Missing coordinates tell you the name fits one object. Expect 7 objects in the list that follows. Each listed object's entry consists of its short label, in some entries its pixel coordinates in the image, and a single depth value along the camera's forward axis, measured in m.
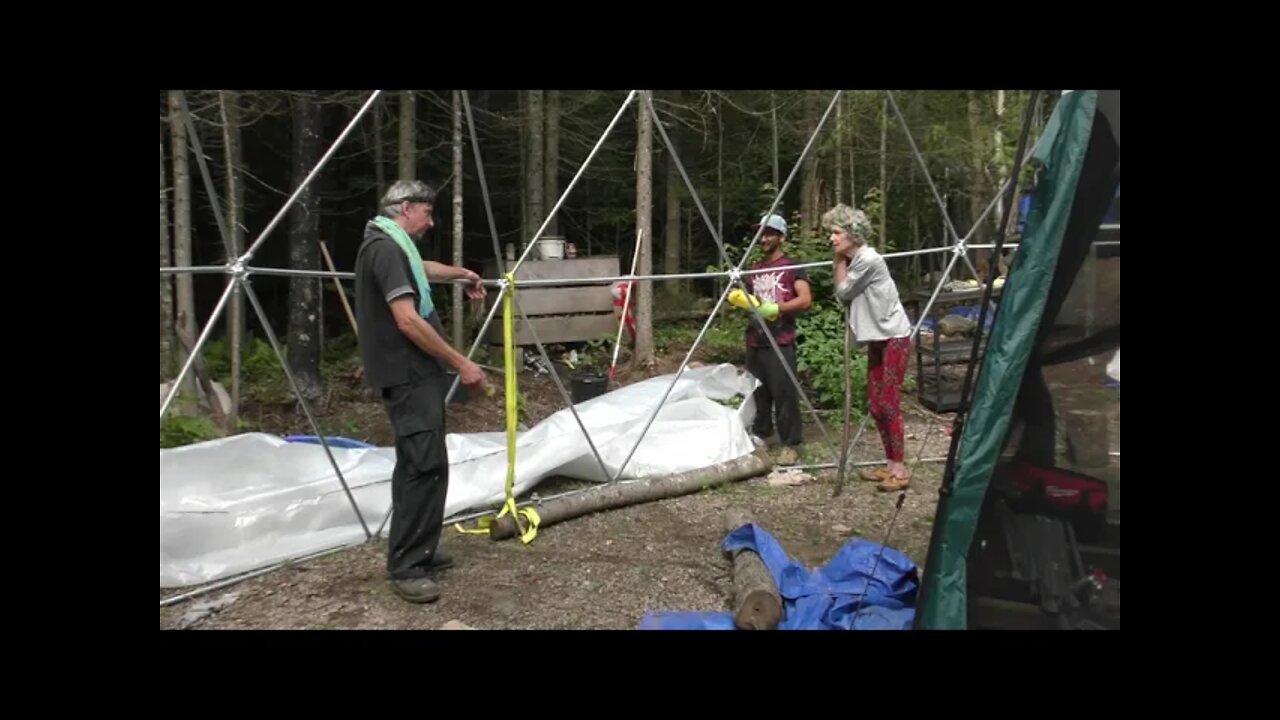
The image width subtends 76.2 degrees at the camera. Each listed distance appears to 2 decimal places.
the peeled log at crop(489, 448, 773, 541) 4.66
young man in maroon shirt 5.94
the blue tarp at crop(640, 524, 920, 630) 3.15
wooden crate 8.59
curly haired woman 5.11
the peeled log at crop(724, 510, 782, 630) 3.21
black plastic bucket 7.32
